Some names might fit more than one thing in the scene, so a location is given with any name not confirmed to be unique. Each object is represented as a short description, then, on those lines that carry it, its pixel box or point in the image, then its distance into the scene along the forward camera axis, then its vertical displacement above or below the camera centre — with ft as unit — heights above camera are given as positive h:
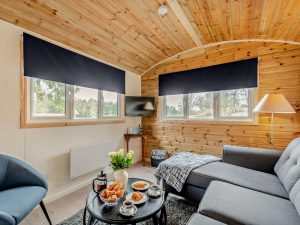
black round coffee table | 3.91 -2.57
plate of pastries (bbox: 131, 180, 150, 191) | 5.36 -2.47
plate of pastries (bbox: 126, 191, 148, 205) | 4.56 -2.47
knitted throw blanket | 6.48 -2.32
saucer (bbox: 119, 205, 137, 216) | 4.02 -2.49
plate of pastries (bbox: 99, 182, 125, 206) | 4.42 -2.31
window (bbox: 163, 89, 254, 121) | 9.64 +0.49
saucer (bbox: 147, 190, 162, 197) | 4.91 -2.47
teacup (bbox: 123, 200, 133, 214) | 4.08 -2.41
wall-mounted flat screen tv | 11.85 +0.59
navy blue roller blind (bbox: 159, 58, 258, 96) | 9.24 +2.21
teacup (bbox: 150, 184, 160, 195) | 5.00 -2.42
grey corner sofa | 3.81 -2.39
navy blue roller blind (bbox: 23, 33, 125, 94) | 6.63 +2.33
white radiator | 8.10 -2.44
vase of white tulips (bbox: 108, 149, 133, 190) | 5.32 -1.76
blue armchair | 4.27 -2.35
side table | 11.59 -1.72
